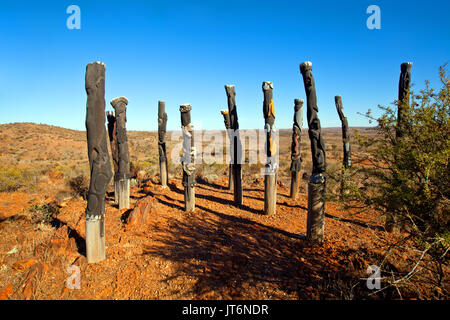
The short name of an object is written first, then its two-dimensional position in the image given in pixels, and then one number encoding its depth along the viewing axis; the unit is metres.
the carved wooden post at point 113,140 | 7.84
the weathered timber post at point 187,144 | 7.11
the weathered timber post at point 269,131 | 6.77
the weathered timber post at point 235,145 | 7.85
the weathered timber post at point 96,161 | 4.10
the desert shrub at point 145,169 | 13.33
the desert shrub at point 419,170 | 2.94
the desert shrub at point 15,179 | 10.25
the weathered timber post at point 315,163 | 5.11
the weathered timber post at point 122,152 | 7.42
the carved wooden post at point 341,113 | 9.02
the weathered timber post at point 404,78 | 5.24
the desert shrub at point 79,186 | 9.56
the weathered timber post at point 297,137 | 8.70
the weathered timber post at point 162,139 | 10.20
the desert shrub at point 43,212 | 6.54
